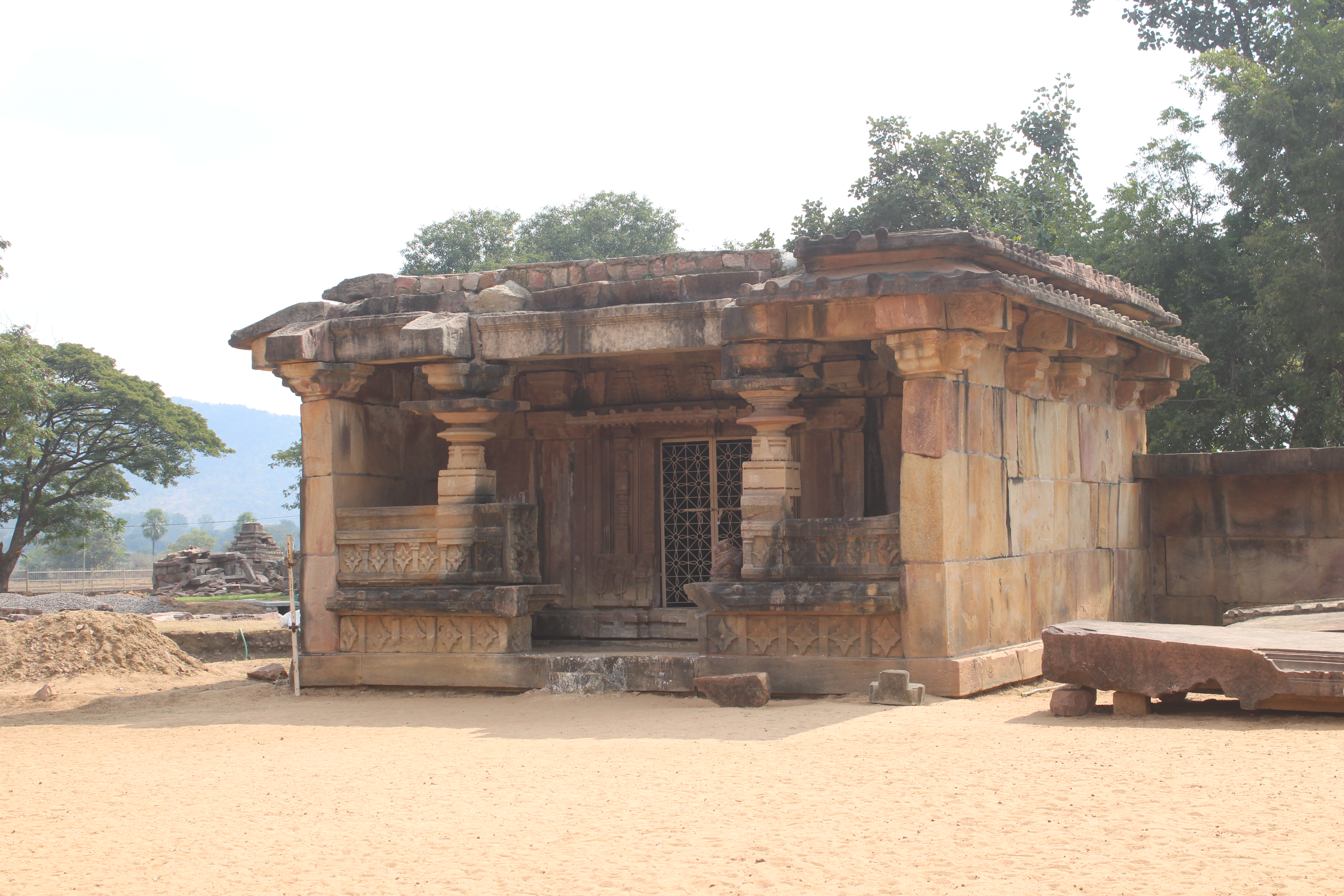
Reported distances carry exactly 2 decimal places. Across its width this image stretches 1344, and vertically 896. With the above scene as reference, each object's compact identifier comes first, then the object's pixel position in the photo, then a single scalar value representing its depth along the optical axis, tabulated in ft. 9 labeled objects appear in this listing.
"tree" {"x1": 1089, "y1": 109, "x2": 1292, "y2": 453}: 60.03
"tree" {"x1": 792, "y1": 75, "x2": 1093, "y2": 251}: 74.90
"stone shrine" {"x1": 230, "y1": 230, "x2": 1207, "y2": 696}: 28.37
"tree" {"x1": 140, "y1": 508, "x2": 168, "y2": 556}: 267.59
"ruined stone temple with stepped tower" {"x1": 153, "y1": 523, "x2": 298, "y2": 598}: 109.50
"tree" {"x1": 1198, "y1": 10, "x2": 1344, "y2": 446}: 54.39
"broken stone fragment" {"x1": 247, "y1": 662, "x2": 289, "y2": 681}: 39.91
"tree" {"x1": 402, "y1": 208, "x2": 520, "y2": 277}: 115.24
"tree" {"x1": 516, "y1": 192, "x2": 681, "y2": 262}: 123.44
